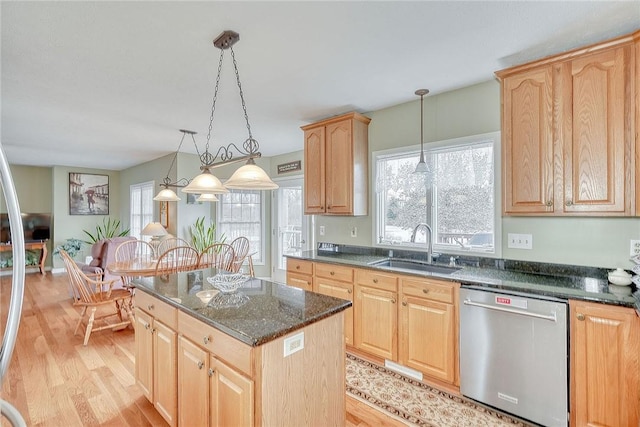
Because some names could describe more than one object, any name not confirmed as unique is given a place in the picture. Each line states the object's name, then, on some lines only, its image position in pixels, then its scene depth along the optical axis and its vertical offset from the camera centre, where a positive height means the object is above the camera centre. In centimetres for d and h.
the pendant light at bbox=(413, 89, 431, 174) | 288 +66
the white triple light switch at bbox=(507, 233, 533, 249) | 253 -24
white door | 545 -19
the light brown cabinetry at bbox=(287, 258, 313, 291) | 330 -65
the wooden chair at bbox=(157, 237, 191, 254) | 529 -52
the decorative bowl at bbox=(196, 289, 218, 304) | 179 -49
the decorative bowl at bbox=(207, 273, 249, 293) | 192 -42
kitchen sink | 280 -51
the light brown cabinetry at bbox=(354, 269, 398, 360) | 266 -89
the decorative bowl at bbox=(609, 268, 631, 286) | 200 -42
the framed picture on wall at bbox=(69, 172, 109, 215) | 737 +49
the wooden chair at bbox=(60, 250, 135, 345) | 328 -92
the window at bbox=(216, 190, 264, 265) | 605 -5
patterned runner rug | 209 -138
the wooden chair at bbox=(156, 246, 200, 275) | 359 -59
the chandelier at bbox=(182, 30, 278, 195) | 203 +25
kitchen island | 137 -70
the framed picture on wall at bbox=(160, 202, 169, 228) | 595 +0
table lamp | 482 -25
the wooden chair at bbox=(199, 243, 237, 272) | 383 -61
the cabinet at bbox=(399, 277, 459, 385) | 234 -89
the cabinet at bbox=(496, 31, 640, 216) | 194 +54
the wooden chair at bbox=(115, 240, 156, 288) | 440 -60
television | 694 -25
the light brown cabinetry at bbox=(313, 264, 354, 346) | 297 -68
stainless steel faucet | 294 -28
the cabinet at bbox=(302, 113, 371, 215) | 336 +53
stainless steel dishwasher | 191 -93
